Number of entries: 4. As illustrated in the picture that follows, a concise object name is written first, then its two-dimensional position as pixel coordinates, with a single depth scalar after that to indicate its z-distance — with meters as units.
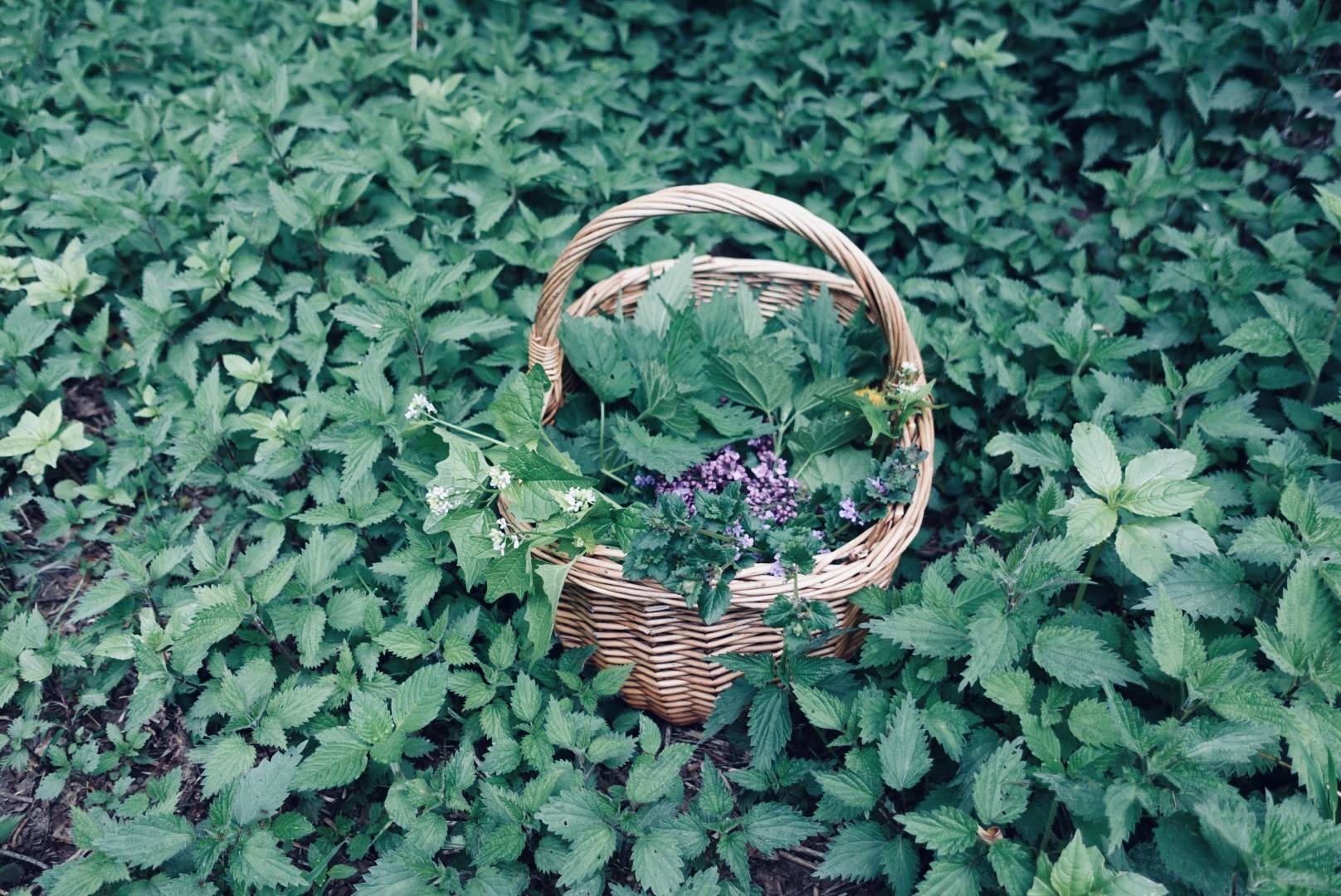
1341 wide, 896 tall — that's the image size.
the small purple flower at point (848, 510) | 1.07
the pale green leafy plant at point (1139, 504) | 0.96
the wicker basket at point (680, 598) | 1.01
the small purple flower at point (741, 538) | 1.02
